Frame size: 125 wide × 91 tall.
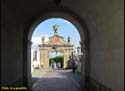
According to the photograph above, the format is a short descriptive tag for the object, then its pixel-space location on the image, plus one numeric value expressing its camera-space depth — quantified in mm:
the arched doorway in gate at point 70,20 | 5615
